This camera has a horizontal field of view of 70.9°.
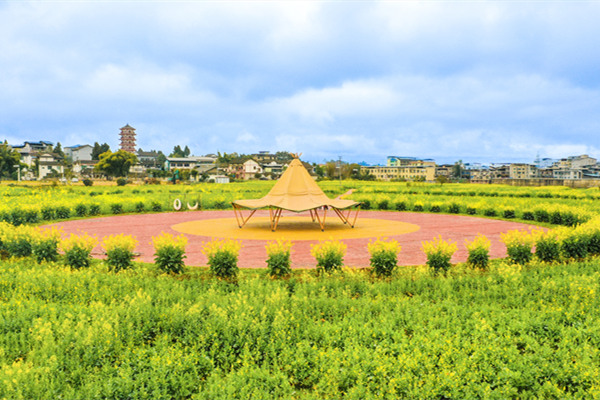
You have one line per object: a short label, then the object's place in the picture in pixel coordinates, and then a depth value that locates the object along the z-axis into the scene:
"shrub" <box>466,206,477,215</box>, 24.39
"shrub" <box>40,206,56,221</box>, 20.81
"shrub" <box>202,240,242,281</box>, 9.19
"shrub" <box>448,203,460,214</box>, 24.95
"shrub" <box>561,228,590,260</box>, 10.97
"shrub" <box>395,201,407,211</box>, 27.09
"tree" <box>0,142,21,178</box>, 78.44
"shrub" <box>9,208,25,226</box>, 18.70
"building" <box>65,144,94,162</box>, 137.38
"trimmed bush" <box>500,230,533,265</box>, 10.27
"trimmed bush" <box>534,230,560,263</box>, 10.62
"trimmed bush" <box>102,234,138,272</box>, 9.80
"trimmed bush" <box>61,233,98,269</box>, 10.08
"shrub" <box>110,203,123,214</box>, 24.28
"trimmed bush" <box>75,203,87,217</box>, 22.73
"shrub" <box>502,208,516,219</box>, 22.17
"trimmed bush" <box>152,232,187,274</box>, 9.52
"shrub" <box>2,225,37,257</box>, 11.08
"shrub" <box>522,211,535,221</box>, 21.22
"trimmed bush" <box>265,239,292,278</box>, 9.24
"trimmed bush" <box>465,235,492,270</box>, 10.00
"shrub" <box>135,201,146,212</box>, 25.36
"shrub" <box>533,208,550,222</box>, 20.41
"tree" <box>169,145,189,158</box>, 173.30
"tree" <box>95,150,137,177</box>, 80.56
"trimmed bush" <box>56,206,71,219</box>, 21.62
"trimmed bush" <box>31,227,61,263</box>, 10.63
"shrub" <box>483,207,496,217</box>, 23.41
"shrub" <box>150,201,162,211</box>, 26.03
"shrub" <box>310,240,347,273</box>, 9.48
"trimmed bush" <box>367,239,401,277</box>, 9.34
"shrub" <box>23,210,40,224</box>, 19.32
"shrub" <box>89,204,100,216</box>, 23.36
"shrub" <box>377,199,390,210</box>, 27.84
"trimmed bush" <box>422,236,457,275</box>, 9.48
